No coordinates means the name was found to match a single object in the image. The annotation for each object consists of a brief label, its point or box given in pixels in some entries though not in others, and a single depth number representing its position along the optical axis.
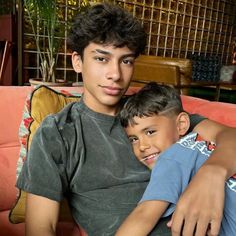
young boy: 0.74
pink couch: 1.22
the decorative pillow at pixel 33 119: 1.08
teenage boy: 0.86
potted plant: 2.60
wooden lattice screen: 3.65
